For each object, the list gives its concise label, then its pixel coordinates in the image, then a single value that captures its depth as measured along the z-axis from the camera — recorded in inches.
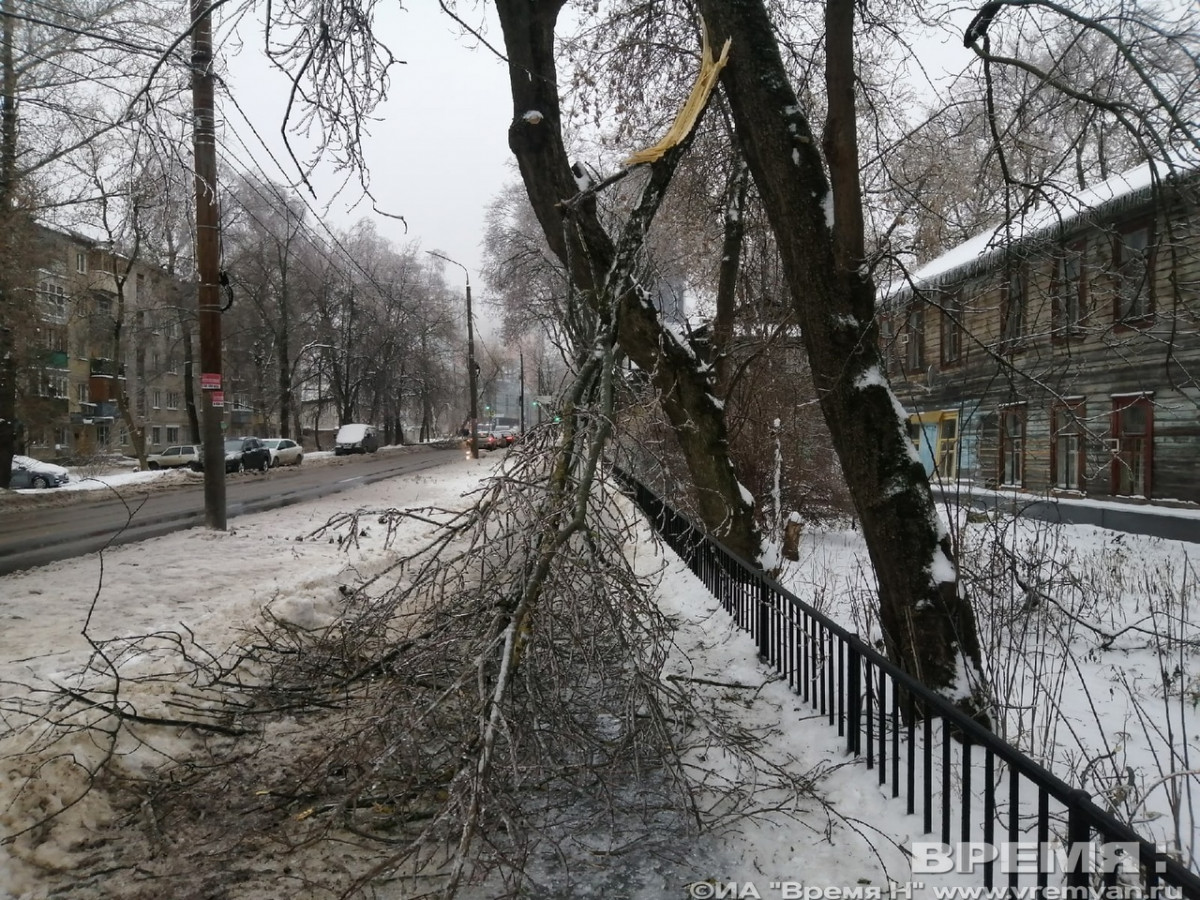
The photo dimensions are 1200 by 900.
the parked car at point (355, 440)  1738.4
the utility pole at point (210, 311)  422.6
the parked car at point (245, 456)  1196.5
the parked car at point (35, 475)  948.0
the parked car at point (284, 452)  1380.4
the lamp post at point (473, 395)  1202.3
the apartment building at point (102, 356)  912.3
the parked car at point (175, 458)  1323.8
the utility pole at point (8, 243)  653.9
